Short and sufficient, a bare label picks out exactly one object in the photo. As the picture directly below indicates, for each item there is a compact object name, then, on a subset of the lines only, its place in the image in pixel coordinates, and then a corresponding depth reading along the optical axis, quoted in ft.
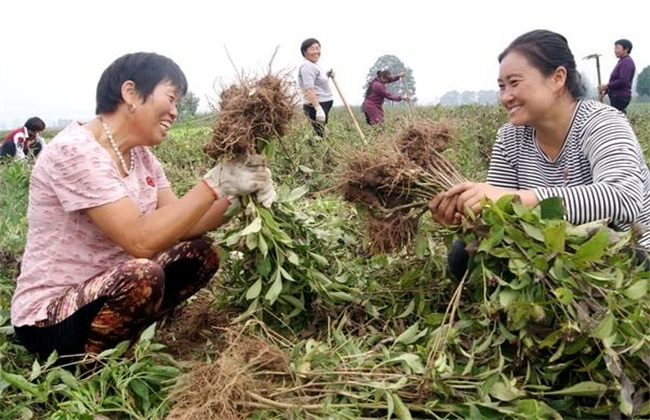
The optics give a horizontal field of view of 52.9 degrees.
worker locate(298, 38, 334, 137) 19.39
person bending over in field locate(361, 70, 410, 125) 25.53
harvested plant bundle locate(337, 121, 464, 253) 6.32
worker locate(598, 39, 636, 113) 24.57
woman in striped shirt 5.83
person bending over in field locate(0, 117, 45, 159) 22.44
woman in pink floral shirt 5.97
